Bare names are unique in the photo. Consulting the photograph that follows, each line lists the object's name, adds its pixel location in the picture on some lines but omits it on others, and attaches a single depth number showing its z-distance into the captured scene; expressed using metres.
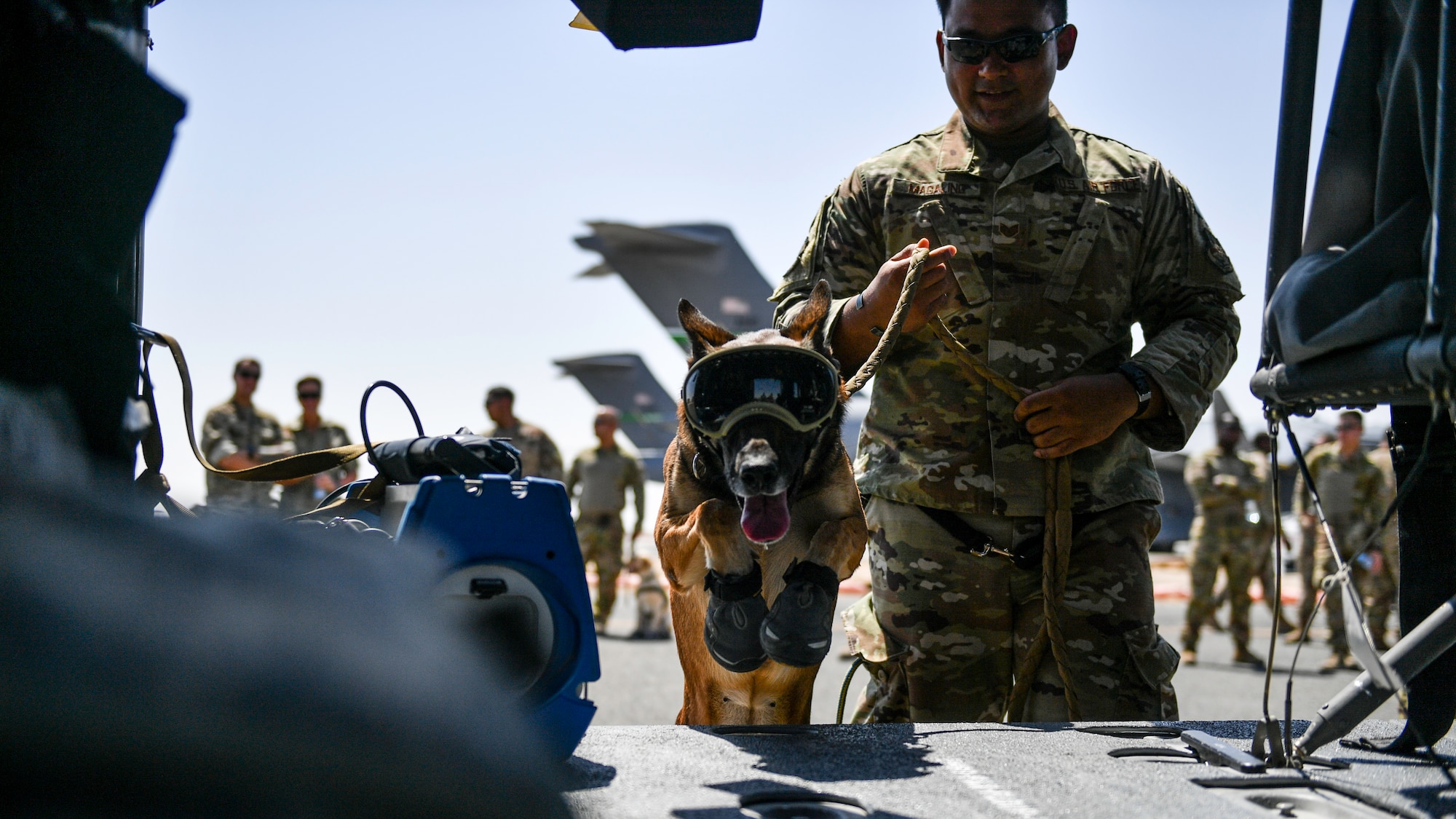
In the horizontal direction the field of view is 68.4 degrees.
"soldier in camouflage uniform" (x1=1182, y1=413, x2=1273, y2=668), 11.27
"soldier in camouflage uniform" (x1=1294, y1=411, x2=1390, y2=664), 11.07
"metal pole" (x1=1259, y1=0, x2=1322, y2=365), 1.88
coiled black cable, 1.79
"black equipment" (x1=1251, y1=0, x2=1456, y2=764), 1.48
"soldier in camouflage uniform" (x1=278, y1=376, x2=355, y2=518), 11.64
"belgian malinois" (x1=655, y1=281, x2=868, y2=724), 2.07
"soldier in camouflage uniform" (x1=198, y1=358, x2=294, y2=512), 10.66
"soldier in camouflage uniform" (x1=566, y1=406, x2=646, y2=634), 13.10
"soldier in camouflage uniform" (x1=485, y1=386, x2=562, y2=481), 12.09
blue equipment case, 1.41
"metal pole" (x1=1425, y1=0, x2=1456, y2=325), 1.45
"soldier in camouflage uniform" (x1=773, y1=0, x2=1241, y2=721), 2.72
